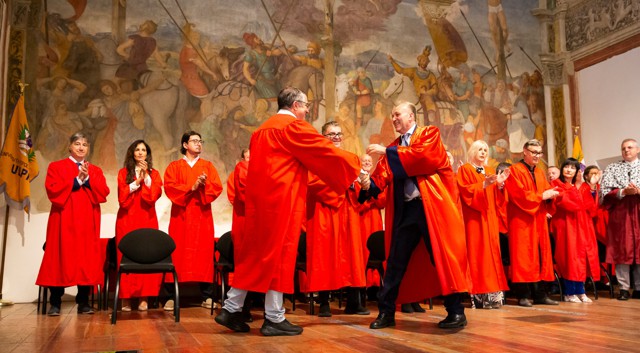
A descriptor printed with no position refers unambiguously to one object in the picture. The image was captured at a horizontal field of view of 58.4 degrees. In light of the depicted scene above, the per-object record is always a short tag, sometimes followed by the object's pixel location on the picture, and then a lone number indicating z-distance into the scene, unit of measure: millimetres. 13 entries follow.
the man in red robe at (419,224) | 4840
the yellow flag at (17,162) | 8070
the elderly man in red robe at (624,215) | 8023
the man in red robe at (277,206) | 4648
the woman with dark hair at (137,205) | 7211
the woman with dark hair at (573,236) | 7641
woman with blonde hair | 6863
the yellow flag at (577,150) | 11984
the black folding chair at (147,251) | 5961
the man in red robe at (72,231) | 6773
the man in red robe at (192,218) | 7527
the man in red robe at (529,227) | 7301
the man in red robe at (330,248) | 6277
